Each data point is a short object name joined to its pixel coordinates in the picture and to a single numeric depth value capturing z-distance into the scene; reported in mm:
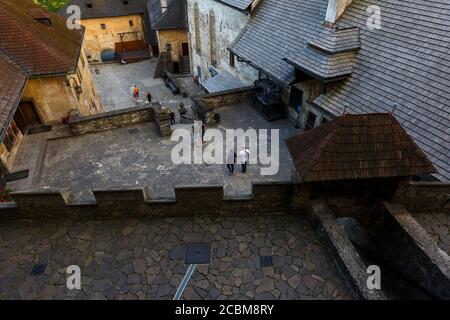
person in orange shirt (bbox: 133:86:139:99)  27591
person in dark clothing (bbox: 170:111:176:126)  17891
